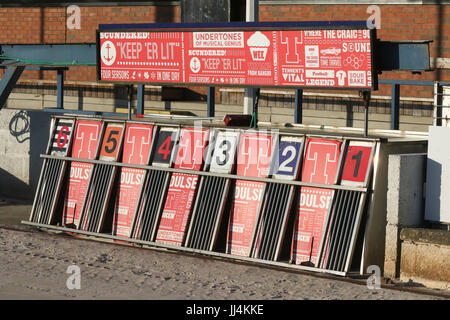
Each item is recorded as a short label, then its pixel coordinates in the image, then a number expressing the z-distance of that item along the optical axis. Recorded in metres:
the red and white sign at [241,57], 14.35
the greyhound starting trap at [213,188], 14.04
